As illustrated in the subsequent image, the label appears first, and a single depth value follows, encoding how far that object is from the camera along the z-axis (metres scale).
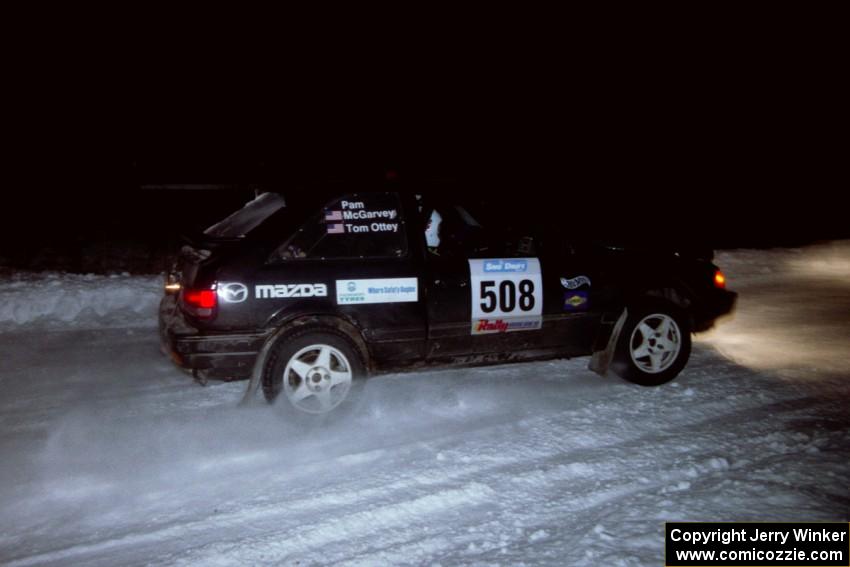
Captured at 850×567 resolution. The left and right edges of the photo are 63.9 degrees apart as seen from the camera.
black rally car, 4.81
